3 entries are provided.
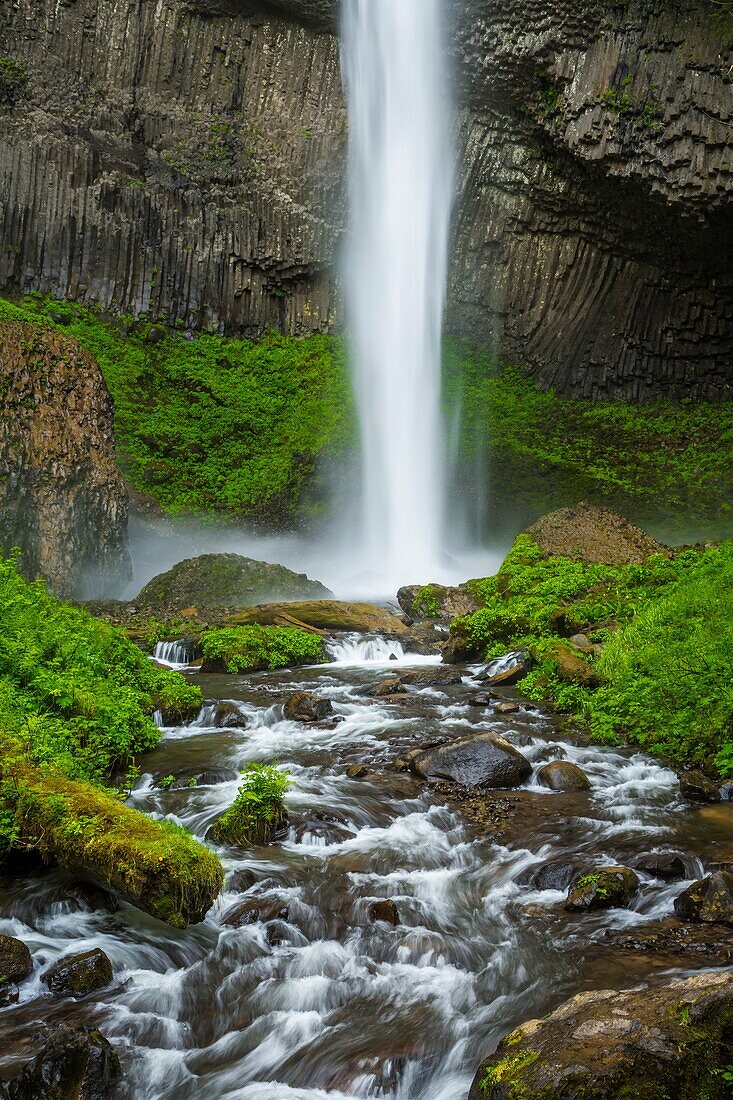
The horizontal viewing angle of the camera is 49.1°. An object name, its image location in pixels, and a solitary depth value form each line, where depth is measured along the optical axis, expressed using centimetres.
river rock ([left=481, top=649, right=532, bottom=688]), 962
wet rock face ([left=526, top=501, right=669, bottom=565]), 1460
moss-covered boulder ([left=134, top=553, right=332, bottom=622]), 1523
